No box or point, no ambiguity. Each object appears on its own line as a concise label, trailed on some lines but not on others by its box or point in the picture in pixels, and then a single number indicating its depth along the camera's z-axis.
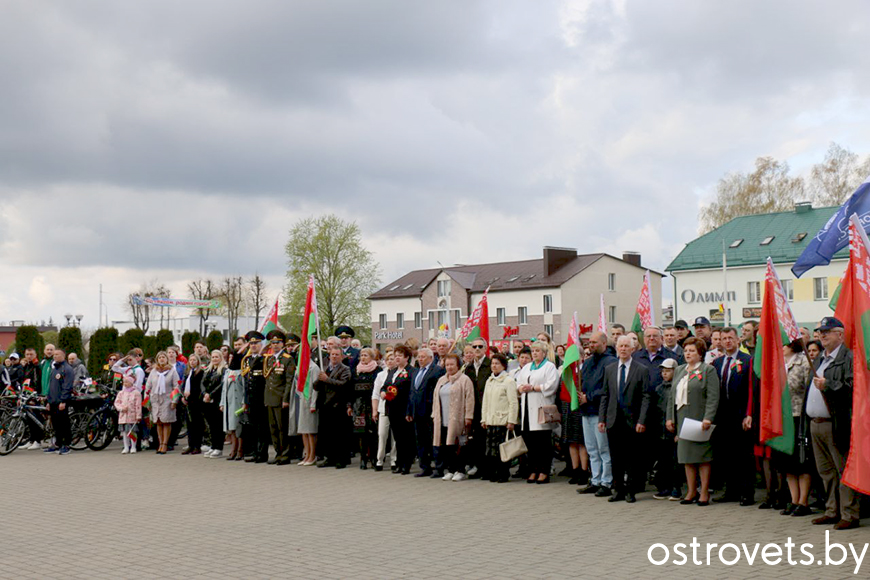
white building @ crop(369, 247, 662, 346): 82.25
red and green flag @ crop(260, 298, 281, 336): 18.77
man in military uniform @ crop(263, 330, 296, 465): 16.88
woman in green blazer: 11.51
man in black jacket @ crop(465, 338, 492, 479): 14.52
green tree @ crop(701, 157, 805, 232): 67.19
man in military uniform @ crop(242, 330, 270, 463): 17.30
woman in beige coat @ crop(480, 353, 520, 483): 13.86
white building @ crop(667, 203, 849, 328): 62.19
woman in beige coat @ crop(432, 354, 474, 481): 14.36
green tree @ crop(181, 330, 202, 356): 53.79
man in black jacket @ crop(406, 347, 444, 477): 15.04
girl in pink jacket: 19.36
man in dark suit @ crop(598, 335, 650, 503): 12.12
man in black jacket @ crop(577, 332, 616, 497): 12.49
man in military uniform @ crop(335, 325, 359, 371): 16.69
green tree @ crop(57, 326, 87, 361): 38.47
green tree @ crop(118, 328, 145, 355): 45.00
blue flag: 12.97
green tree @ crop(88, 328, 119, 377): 39.69
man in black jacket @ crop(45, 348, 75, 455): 19.52
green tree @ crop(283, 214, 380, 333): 76.88
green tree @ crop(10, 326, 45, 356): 40.00
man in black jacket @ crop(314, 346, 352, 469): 16.06
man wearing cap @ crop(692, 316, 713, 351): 14.23
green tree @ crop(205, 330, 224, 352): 56.25
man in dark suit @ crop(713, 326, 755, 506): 11.54
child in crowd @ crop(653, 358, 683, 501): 12.26
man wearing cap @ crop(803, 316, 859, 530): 9.69
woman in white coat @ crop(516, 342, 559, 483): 13.85
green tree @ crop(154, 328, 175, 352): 48.16
